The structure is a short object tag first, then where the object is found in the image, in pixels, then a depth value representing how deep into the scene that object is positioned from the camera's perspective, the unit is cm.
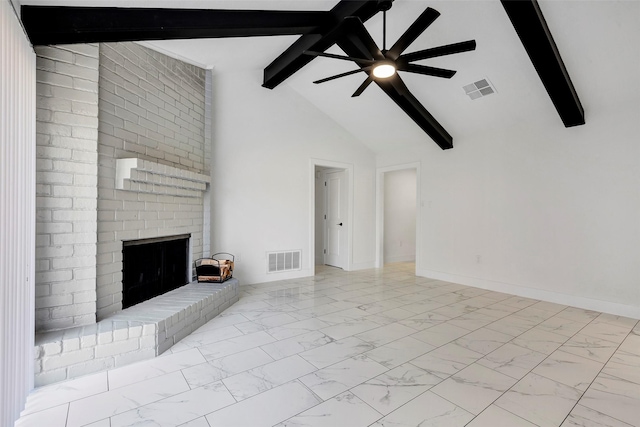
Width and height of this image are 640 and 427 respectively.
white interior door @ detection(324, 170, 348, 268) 623
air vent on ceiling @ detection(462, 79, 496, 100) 394
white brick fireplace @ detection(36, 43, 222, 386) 228
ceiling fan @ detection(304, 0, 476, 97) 248
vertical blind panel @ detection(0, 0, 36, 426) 155
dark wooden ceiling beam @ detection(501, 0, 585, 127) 275
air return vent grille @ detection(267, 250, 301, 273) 508
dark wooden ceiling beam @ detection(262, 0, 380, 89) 308
